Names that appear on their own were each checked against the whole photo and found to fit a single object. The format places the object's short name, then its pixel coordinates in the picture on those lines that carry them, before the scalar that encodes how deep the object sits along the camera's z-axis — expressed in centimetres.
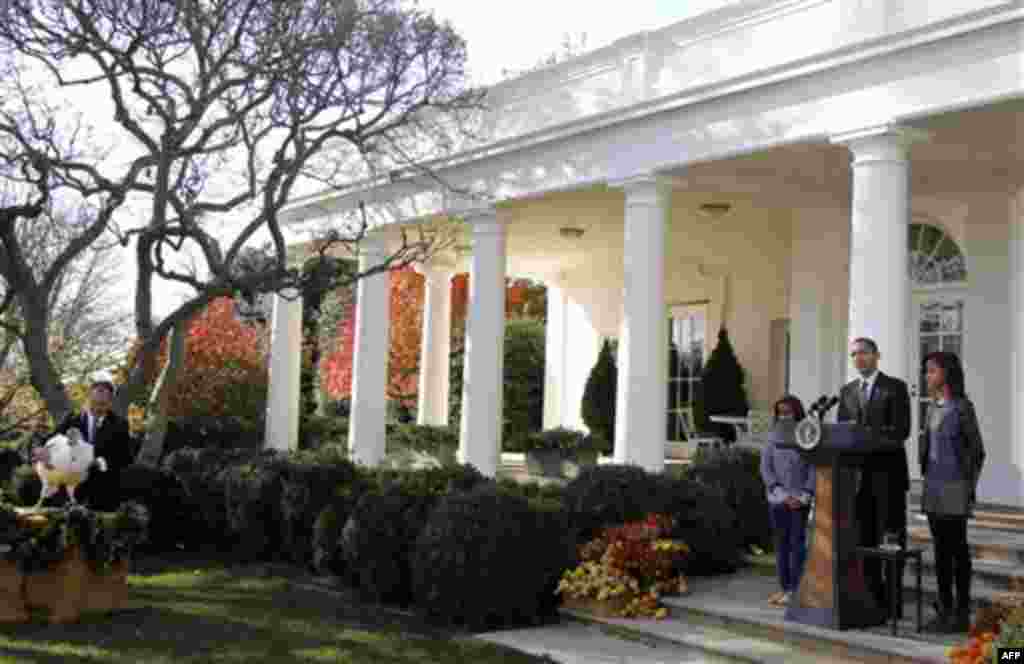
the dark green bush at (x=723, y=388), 1850
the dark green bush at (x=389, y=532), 962
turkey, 848
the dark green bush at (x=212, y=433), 1975
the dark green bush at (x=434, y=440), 1894
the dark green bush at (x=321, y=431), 2120
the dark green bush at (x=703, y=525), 971
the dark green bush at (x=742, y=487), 1074
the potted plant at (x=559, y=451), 1777
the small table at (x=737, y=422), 1681
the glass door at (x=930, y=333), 1362
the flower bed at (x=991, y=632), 519
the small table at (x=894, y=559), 711
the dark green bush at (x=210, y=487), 1313
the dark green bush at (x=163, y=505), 1304
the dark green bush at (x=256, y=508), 1215
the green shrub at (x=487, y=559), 866
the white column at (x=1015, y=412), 1243
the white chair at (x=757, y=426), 1673
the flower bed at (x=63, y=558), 851
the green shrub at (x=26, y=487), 1104
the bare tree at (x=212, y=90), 1124
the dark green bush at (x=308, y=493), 1146
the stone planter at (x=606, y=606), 876
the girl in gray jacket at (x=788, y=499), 835
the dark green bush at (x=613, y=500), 993
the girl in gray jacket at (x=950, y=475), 705
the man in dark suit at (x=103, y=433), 908
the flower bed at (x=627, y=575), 877
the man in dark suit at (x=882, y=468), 765
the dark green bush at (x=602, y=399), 2106
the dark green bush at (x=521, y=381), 2569
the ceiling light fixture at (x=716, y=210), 1559
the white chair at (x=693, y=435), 1841
